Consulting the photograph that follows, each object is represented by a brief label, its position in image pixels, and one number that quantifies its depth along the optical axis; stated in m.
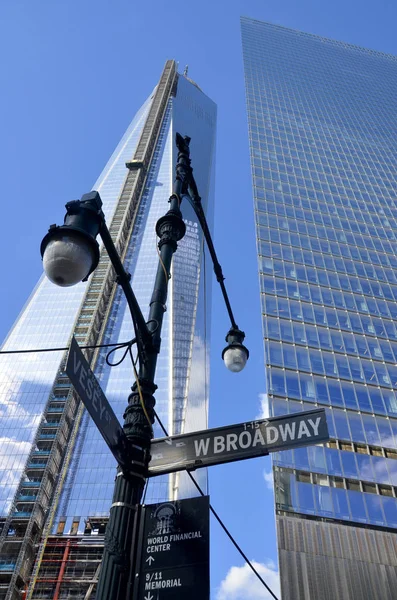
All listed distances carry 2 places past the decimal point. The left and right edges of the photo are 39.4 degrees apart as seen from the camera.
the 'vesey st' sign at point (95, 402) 4.44
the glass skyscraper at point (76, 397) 64.88
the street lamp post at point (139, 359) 4.28
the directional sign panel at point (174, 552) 4.28
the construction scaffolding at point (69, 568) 63.19
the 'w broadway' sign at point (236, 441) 5.18
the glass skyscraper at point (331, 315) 27.89
